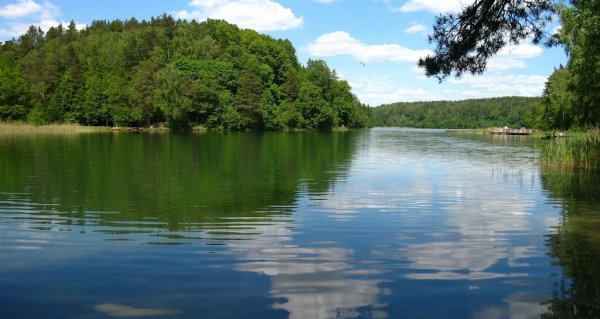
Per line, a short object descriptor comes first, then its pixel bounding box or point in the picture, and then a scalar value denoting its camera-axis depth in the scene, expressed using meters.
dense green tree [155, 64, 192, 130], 91.94
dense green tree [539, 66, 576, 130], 71.94
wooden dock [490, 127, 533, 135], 103.25
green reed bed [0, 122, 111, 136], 70.62
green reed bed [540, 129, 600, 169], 27.30
